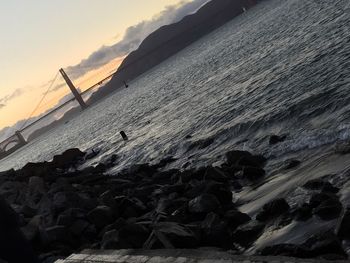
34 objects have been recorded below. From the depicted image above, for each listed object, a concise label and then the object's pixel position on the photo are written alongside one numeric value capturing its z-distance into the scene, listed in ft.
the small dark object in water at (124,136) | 126.49
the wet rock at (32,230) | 36.09
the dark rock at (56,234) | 36.56
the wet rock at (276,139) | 50.15
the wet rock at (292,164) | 39.69
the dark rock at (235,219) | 31.01
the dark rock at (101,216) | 38.78
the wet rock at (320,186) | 29.50
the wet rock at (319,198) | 27.71
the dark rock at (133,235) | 28.45
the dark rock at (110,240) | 27.91
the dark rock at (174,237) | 25.30
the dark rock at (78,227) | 38.70
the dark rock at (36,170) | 100.72
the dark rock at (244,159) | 45.29
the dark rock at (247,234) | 27.98
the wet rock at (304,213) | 27.58
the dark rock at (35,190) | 58.12
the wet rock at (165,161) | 69.92
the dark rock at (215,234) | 26.91
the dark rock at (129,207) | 40.67
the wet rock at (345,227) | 22.35
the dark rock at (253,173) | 42.14
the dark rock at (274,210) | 29.94
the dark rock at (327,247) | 20.97
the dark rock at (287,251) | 21.19
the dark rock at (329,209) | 26.00
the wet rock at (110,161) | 97.17
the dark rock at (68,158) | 125.63
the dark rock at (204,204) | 32.68
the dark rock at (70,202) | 45.34
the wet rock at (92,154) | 130.21
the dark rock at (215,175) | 43.39
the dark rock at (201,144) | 67.87
